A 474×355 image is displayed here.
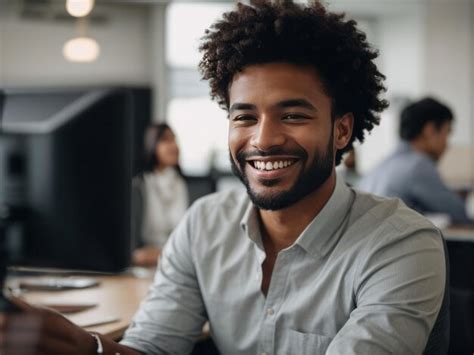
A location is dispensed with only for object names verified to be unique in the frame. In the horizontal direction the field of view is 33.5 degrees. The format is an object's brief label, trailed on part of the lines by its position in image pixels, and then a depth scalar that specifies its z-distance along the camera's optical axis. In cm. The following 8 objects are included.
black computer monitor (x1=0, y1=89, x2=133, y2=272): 147
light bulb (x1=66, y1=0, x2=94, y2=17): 397
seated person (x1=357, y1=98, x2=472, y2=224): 369
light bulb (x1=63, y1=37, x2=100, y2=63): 648
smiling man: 147
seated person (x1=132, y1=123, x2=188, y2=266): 387
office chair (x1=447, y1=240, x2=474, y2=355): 223
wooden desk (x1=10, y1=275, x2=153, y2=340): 188
